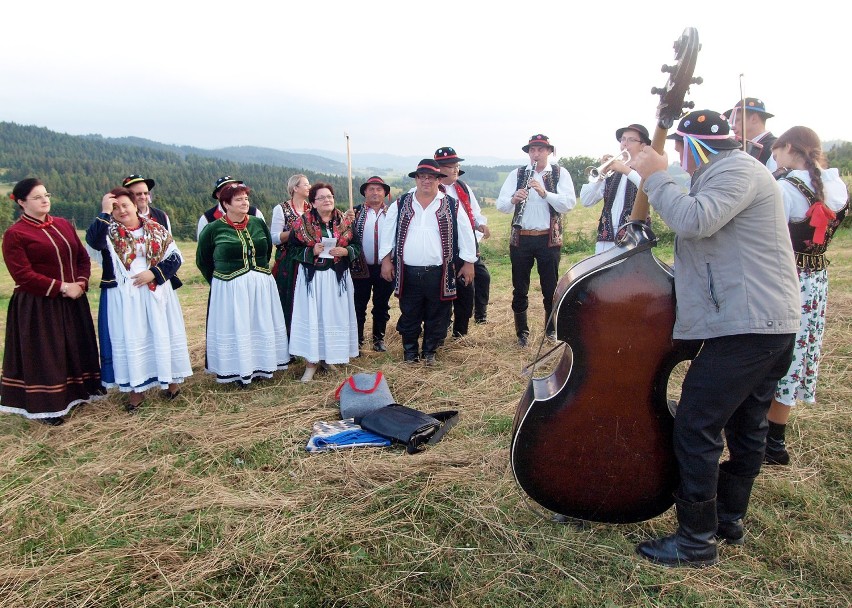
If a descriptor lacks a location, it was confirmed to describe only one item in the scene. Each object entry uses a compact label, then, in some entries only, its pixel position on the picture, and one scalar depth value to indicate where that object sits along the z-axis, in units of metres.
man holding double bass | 2.14
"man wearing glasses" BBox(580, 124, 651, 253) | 4.89
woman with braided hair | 3.22
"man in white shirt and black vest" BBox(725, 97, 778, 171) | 4.32
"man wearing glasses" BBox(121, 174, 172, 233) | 4.98
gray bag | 4.22
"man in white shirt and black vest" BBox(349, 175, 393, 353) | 5.80
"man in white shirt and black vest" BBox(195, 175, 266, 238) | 4.94
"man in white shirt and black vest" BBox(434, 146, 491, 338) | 5.91
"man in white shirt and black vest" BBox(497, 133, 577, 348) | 5.61
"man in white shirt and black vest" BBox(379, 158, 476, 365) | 5.28
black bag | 3.70
